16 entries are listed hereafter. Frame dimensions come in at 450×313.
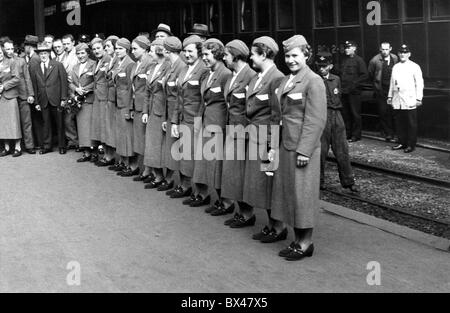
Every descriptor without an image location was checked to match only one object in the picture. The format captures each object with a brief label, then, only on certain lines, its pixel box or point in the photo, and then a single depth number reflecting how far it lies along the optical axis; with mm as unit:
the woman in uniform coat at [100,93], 11078
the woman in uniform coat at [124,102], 10345
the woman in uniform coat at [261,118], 6875
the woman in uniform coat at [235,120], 7363
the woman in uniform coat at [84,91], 11625
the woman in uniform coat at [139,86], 9867
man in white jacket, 13031
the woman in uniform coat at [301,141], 6223
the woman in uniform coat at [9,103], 12531
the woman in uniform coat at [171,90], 9023
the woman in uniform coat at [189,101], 8523
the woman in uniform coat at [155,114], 9398
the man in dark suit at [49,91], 12562
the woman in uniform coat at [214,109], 7922
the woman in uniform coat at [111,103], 10789
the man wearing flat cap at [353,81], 14602
